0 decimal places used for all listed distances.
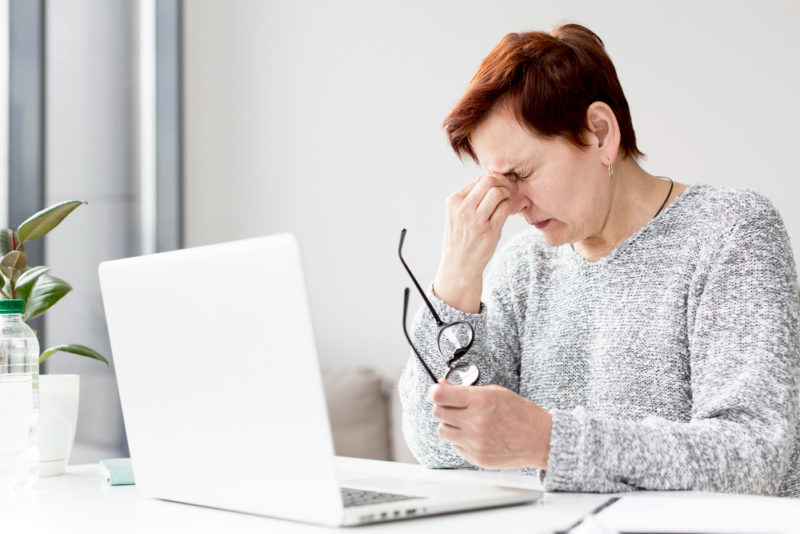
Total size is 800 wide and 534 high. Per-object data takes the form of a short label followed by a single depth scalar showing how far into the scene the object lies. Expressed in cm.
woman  190
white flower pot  202
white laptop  162
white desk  165
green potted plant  203
